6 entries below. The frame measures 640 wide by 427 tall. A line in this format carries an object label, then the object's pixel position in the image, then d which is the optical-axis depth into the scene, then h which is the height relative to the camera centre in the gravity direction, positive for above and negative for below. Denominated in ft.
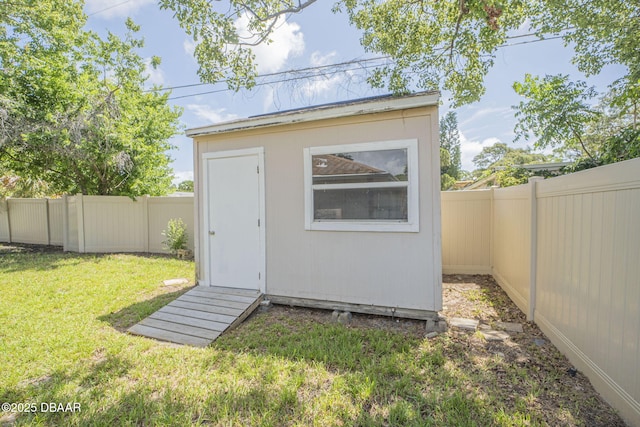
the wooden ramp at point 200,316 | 11.71 -4.68
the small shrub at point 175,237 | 27.14 -2.64
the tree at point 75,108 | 25.40 +9.36
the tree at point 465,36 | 17.51 +10.65
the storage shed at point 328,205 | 11.95 +0.04
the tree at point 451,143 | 101.96 +21.80
